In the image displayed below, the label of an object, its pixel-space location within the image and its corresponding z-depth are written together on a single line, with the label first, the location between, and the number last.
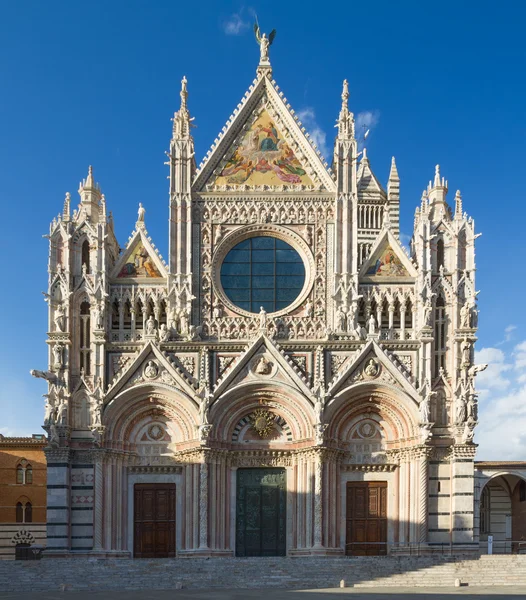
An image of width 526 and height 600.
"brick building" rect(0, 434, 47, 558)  46.59
